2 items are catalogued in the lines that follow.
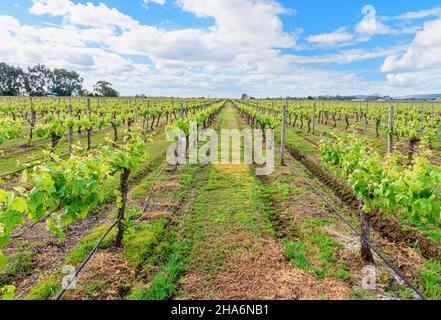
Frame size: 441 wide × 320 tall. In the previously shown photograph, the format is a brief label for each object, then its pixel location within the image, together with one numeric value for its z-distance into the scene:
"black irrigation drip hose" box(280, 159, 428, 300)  5.42
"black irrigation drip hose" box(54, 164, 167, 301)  7.53
